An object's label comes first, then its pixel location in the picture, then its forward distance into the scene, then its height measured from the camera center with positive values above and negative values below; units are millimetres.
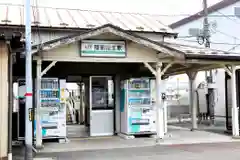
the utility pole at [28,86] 8828 +395
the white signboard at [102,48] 11742 +1731
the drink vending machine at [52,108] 12406 -232
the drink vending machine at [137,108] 13484 -276
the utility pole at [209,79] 20430 +1206
